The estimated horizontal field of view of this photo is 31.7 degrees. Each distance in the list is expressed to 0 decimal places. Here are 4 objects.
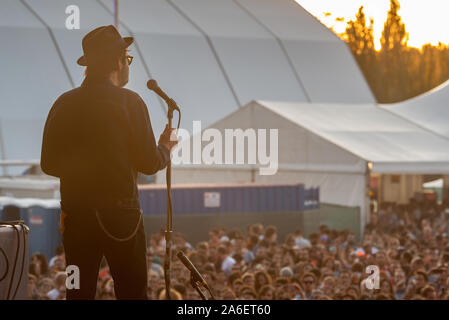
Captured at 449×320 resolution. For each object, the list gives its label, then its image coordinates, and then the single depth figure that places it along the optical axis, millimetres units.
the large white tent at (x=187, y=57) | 31078
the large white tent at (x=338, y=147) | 19078
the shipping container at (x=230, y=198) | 19250
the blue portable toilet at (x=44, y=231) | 16938
